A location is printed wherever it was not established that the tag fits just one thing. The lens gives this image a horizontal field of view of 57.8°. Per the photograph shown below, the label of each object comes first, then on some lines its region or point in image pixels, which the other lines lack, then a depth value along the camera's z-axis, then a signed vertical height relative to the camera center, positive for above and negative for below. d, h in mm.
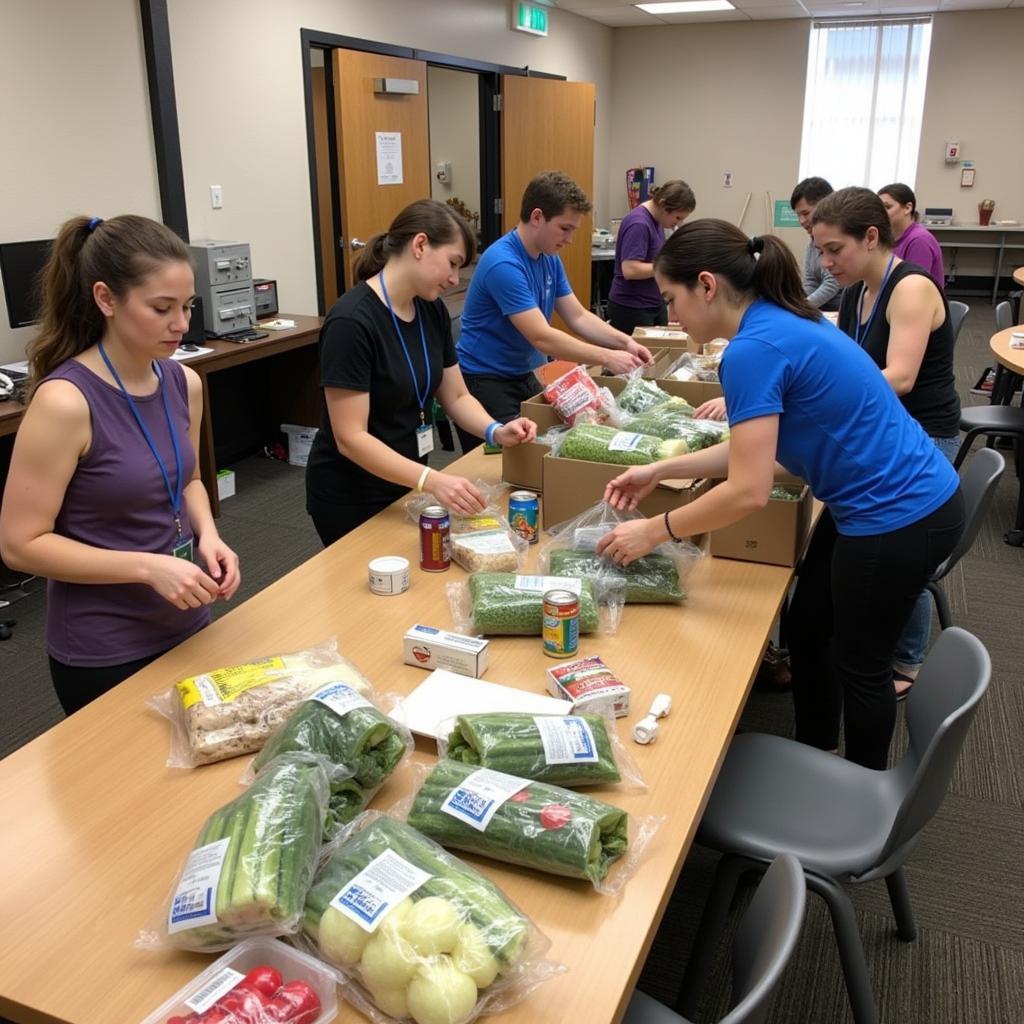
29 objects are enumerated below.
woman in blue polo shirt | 1726 -476
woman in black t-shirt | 2096 -388
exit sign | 7418 +1444
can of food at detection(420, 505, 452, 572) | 1964 -681
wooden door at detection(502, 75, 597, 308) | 7324 +522
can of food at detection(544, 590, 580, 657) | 1609 -695
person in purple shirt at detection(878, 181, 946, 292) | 3598 -143
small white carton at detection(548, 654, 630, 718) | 1448 -729
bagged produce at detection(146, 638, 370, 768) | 1363 -713
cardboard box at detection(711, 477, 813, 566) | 1991 -693
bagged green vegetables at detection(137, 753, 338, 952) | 976 -690
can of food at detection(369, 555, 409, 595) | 1870 -717
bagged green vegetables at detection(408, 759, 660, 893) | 1110 -720
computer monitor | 3637 -265
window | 9414 +1008
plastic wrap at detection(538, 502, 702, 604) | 1849 -700
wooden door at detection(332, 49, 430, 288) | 5379 +396
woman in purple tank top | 1501 -412
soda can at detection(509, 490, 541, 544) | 2098 -670
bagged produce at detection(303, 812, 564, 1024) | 920 -719
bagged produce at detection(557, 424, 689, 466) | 2109 -534
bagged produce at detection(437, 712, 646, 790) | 1256 -713
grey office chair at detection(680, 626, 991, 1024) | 1484 -1042
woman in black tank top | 2441 -264
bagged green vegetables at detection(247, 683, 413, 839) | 1229 -690
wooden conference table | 1015 -789
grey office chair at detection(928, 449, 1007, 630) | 2475 -748
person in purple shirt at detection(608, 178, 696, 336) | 4816 -241
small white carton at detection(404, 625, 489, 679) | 1567 -725
